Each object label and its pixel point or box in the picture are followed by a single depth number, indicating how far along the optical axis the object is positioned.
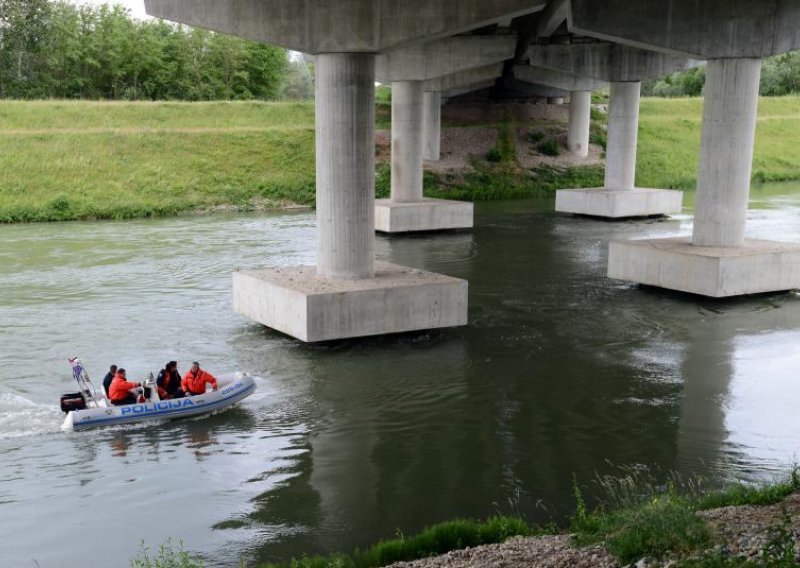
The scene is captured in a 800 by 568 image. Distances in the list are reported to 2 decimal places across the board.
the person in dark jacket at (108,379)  18.11
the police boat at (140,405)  17.12
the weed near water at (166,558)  10.99
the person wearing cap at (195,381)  18.06
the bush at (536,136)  67.94
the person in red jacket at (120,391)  17.64
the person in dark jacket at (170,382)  18.20
